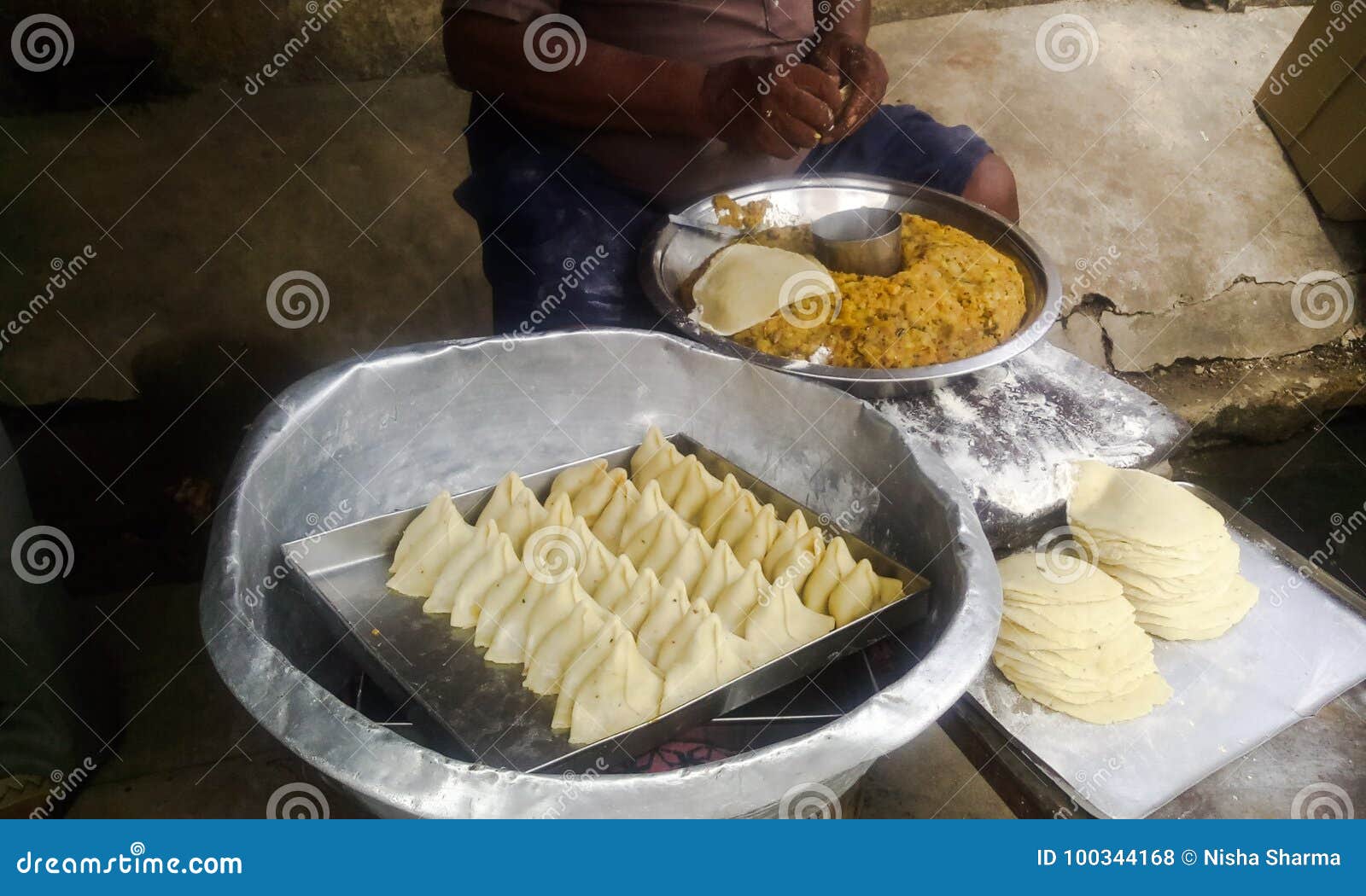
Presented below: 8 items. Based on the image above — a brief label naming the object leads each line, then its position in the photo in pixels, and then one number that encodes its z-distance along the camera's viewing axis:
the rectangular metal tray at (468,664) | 1.47
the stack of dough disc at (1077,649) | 1.98
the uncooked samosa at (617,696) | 1.46
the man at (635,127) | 2.41
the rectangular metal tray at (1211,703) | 1.89
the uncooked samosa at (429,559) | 1.76
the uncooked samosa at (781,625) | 1.61
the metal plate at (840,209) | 2.18
